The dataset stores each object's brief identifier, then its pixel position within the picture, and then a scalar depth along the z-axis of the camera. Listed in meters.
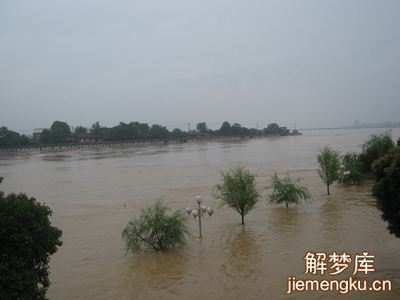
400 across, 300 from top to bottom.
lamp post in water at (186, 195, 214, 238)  16.76
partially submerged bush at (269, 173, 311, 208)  22.86
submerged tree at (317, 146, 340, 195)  27.70
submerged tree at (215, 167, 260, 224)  19.22
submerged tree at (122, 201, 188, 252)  15.17
